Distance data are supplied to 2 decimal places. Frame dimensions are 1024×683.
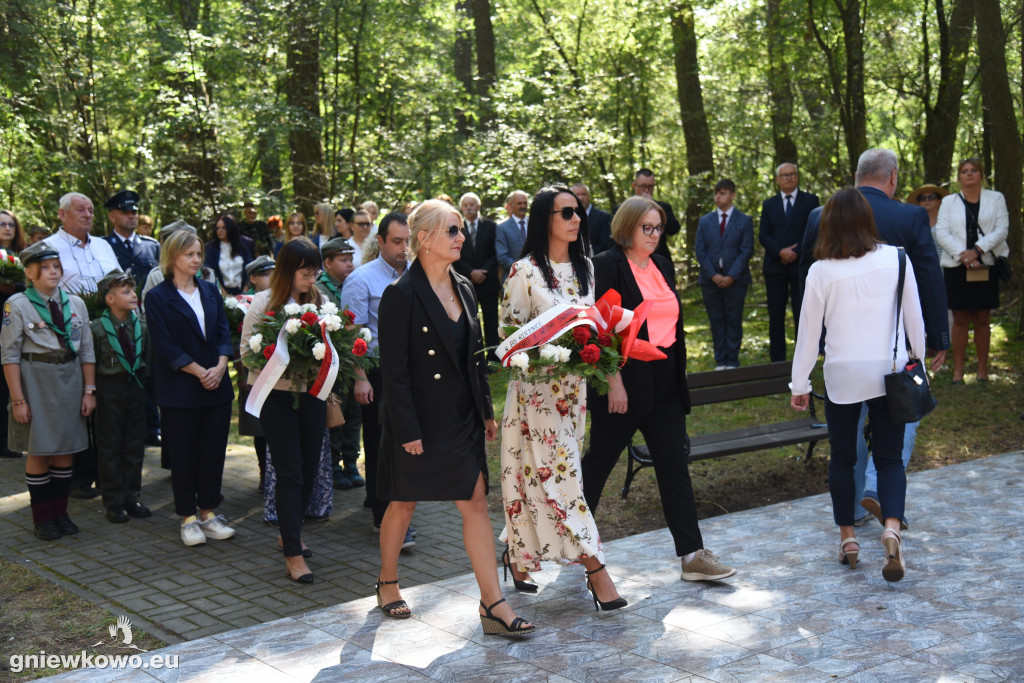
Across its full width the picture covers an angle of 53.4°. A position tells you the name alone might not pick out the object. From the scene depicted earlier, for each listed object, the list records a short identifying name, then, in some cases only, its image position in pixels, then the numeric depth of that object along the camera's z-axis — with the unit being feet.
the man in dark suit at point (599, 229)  40.83
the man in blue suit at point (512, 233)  42.42
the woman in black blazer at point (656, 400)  18.79
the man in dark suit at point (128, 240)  34.22
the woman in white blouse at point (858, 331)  18.70
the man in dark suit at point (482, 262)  42.84
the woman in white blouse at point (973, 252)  37.70
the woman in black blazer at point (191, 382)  23.29
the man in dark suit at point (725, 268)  41.04
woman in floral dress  17.69
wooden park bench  25.12
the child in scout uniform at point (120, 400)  25.76
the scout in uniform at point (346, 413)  26.35
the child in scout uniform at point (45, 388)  24.13
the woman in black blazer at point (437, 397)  16.55
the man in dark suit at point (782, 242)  40.34
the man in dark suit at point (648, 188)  38.58
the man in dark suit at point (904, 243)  20.90
